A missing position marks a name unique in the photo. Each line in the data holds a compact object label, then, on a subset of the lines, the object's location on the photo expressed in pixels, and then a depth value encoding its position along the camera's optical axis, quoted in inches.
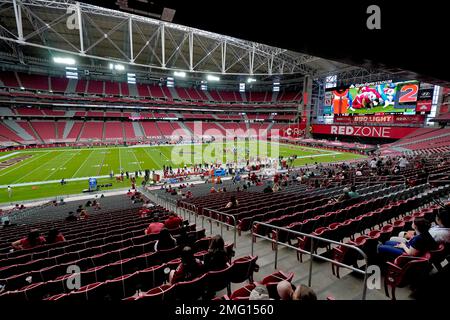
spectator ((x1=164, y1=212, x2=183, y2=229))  285.1
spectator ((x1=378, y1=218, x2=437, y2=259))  167.8
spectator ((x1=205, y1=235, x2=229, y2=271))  164.6
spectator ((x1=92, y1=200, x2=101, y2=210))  653.3
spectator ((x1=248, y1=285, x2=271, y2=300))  114.5
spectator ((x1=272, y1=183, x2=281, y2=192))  689.0
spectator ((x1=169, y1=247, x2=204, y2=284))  156.9
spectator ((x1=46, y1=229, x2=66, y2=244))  284.2
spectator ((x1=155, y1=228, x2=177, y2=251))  226.5
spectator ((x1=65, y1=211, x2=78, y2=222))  461.6
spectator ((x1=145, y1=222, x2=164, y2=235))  286.4
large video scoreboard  1744.6
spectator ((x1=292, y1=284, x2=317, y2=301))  97.4
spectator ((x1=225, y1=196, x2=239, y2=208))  413.0
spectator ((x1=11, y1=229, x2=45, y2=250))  277.0
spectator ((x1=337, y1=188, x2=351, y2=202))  399.2
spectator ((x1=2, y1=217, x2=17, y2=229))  491.8
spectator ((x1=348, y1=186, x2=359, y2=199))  409.0
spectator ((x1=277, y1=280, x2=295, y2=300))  116.3
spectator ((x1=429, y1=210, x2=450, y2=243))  186.7
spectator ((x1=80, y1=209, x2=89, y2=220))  503.5
